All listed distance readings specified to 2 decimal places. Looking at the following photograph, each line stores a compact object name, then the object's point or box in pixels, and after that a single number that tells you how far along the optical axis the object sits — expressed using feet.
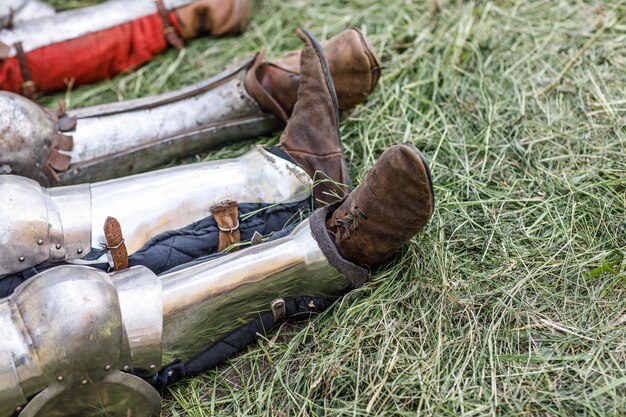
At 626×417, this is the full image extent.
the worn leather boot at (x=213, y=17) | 10.51
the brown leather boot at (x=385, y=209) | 6.41
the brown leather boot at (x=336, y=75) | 8.15
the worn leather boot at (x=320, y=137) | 7.73
